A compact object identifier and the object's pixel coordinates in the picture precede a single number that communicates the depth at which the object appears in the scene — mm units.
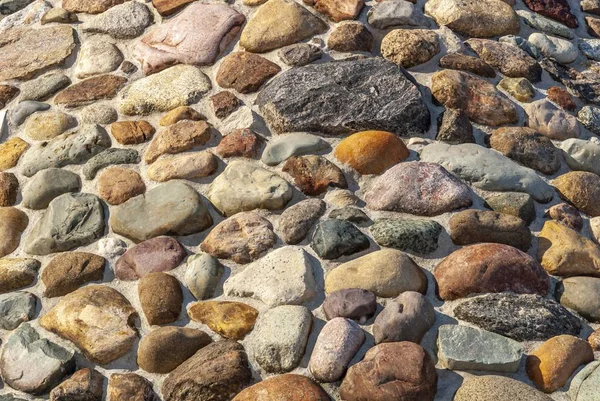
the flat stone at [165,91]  3088
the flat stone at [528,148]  2719
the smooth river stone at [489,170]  2574
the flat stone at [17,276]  2582
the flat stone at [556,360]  1956
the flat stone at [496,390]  1872
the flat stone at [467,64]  3037
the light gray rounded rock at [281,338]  2082
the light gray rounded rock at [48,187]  2863
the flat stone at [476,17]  3221
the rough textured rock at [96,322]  2283
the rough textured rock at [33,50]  3531
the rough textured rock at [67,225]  2660
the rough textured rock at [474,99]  2881
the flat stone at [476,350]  1990
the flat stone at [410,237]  2355
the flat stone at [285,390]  1951
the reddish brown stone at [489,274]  2203
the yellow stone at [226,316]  2213
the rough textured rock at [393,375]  1914
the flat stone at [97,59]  3383
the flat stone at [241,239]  2438
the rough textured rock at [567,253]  2305
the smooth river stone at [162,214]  2568
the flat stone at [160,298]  2311
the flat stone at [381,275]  2207
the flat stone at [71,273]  2520
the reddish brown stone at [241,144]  2795
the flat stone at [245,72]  3051
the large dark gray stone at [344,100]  2807
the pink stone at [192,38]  3258
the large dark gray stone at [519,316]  2080
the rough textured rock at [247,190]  2570
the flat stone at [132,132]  2992
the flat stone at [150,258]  2463
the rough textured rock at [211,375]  2068
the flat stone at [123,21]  3502
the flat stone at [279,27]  3184
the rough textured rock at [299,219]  2441
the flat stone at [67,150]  2984
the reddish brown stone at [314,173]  2605
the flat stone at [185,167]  2744
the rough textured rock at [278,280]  2260
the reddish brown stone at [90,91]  3250
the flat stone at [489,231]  2367
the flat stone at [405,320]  2066
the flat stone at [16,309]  2463
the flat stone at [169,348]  2191
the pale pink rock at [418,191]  2480
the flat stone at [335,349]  2012
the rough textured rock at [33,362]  2248
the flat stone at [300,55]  3074
